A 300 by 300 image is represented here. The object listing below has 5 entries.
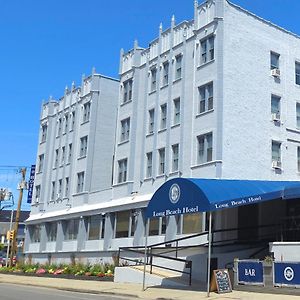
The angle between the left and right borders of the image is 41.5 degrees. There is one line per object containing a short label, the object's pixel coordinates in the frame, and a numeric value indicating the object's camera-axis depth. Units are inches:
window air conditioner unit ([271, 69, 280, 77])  940.4
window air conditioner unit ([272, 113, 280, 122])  921.3
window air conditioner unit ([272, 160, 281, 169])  901.2
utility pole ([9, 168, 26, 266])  1429.1
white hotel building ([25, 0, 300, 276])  869.9
